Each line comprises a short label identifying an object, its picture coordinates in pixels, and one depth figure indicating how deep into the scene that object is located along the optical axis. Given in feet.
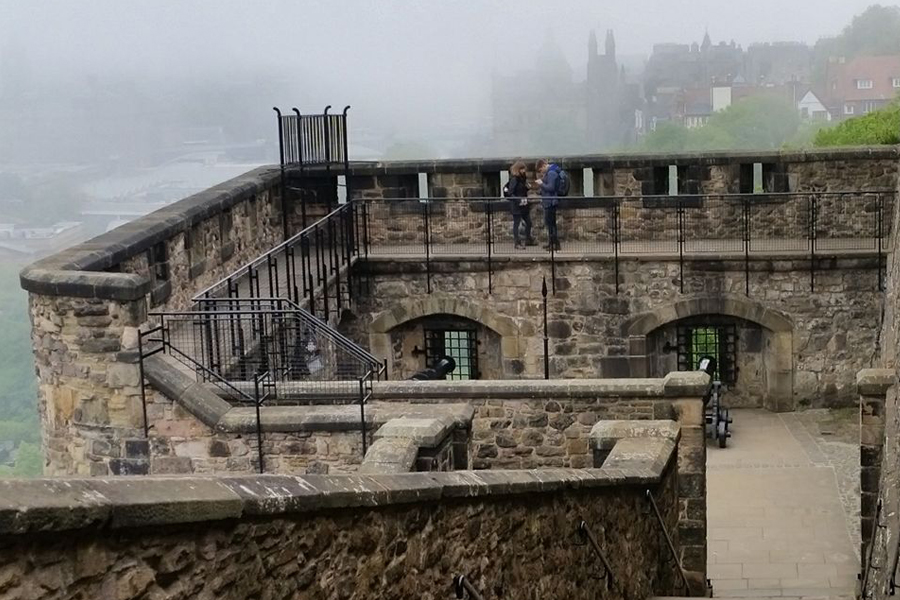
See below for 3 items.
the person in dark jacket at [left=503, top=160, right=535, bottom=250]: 60.59
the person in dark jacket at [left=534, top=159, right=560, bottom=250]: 59.72
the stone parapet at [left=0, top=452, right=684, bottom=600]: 11.43
